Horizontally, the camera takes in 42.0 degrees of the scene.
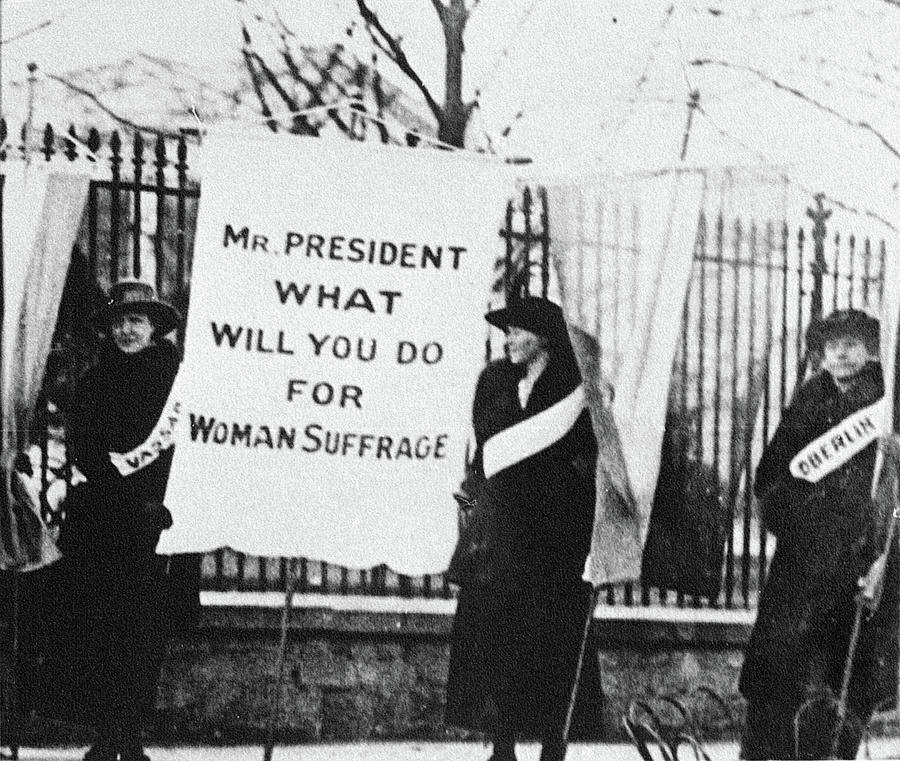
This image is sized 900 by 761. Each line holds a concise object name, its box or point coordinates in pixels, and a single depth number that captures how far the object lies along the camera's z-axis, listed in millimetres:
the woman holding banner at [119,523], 5094
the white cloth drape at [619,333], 5277
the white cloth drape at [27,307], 5055
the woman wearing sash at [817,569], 5484
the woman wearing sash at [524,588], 5246
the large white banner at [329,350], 5047
